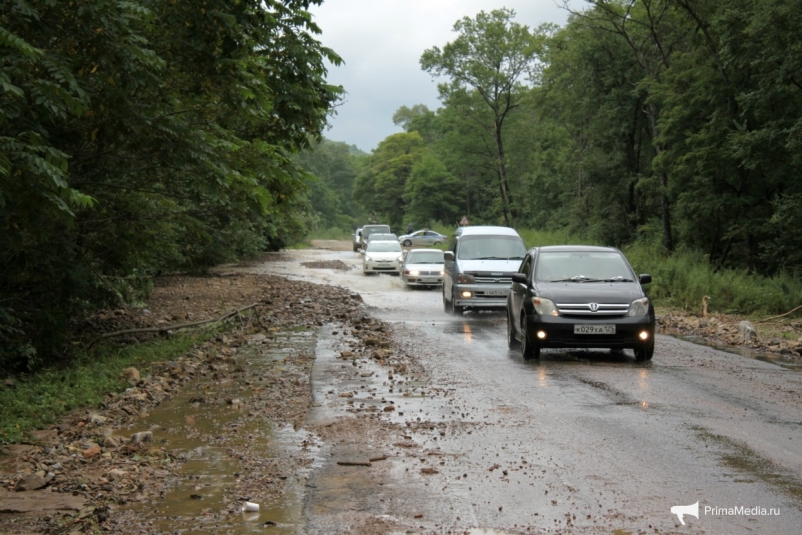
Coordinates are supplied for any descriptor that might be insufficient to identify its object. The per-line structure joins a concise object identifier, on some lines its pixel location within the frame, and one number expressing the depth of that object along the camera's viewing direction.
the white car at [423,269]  32.03
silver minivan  21.78
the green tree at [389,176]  116.06
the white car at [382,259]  41.16
